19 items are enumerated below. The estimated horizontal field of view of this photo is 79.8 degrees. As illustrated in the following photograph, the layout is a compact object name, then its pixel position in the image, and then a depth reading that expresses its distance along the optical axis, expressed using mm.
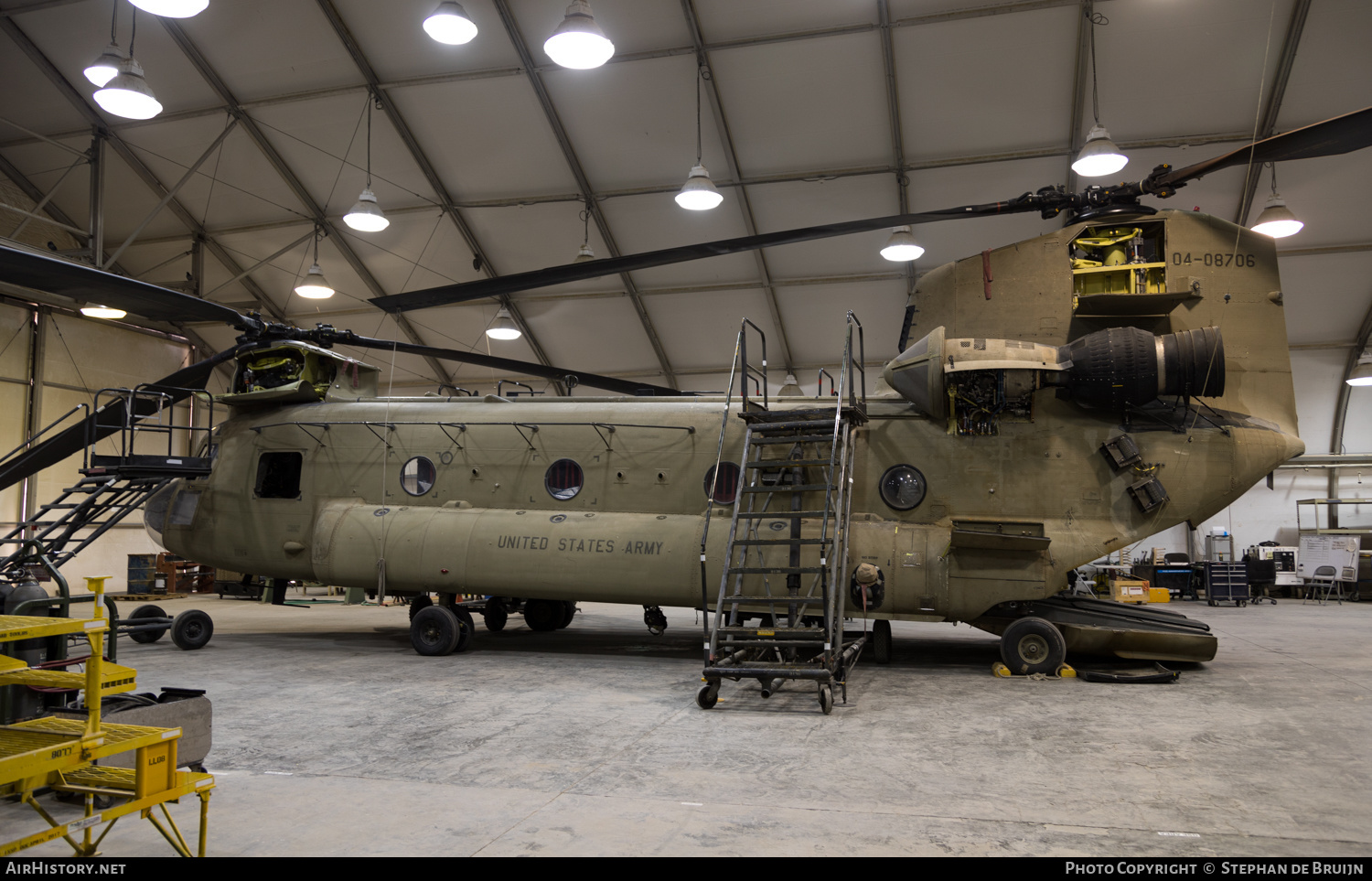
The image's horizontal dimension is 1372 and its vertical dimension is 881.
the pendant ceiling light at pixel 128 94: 10039
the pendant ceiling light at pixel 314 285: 17000
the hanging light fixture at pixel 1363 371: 18594
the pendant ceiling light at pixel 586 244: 17234
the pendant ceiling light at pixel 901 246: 14547
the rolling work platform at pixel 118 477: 10133
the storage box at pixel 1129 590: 18391
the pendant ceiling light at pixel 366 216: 13055
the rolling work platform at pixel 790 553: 7629
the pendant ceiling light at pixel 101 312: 19297
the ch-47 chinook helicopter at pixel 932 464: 8758
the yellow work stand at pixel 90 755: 3166
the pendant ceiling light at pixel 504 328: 19016
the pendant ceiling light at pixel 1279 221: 13414
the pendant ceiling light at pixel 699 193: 12328
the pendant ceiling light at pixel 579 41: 8703
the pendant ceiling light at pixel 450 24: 9727
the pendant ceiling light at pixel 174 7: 8048
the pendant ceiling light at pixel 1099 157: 11141
